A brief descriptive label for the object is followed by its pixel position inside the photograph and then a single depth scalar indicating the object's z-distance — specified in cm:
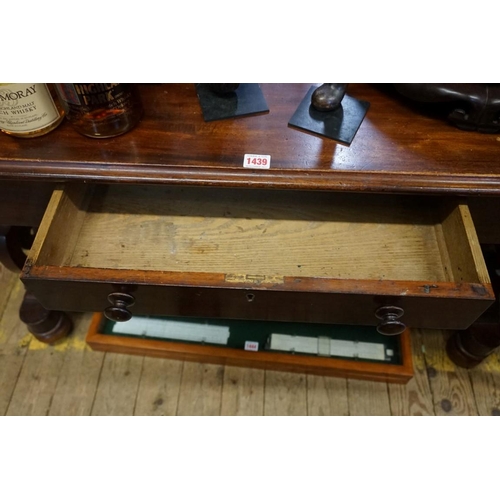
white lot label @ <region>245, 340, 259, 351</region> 99
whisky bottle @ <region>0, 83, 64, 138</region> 59
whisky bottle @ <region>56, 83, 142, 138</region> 60
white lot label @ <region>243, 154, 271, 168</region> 64
